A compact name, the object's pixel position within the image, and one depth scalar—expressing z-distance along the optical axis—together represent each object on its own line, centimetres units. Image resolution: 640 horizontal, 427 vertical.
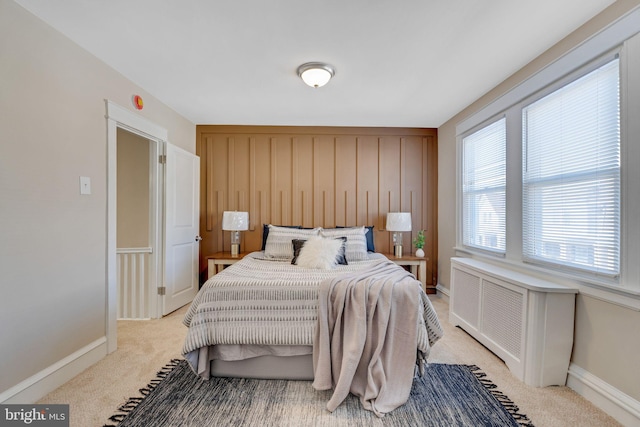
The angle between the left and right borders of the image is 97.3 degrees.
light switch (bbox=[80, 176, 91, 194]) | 211
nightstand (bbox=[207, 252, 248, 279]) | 356
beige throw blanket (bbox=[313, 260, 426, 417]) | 169
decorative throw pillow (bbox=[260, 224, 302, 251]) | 367
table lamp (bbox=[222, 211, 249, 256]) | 371
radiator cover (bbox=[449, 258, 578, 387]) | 189
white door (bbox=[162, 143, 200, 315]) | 320
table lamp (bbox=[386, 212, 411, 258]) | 376
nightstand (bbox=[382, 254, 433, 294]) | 359
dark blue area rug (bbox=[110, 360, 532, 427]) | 159
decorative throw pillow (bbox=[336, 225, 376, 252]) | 368
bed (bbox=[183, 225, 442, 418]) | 184
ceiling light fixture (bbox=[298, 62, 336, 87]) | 235
